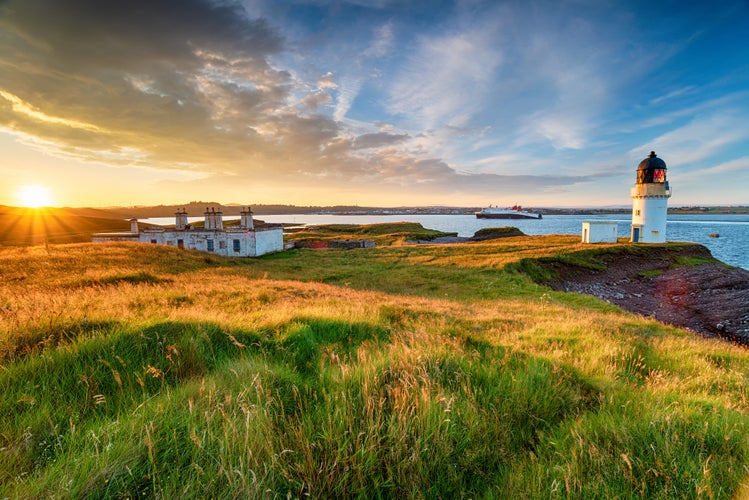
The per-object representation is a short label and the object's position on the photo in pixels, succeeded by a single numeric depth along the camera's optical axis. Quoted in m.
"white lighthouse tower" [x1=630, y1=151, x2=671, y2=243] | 41.22
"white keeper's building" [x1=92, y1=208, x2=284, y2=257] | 45.38
